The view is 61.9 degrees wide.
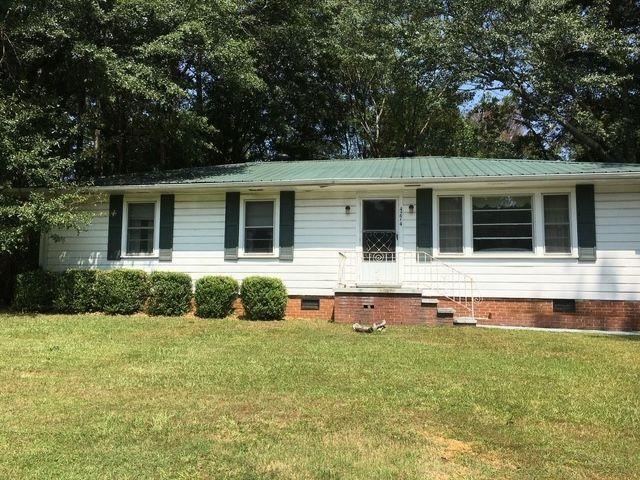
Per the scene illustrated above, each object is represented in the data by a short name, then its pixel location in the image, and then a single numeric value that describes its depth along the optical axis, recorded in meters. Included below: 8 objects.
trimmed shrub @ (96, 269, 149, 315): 11.95
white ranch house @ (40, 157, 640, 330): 10.79
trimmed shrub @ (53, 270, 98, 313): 12.11
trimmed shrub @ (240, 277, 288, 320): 11.36
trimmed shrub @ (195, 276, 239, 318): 11.62
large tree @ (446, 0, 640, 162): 16.33
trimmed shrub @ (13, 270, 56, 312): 12.25
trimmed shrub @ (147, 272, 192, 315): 11.91
